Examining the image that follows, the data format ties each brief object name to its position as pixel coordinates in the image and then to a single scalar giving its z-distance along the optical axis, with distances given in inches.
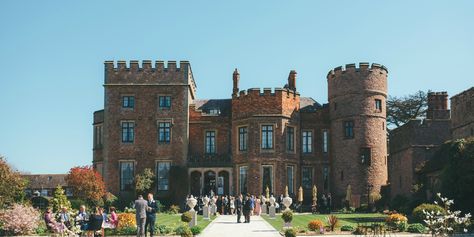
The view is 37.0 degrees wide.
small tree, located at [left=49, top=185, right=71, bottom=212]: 1285.8
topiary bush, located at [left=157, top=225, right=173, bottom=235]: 1015.5
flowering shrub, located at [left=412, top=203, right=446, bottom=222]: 1088.2
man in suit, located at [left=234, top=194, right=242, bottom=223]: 1277.1
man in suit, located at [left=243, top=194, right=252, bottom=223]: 1272.1
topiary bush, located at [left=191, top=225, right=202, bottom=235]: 999.6
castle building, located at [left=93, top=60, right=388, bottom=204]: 1795.0
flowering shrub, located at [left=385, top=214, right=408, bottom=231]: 1008.2
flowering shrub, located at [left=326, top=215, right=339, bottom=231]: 1043.9
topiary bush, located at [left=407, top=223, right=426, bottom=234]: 979.9
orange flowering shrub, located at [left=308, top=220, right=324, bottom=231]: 1015.0
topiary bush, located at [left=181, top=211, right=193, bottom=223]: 1090.1
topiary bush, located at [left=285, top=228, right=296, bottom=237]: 866.8
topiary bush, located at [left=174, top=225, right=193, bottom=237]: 869.6
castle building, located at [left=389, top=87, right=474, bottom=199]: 1424.7
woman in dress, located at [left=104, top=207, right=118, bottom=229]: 961.5
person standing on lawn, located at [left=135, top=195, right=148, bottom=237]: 893.8
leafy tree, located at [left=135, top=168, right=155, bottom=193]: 1799.2
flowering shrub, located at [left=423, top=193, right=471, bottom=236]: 615.0
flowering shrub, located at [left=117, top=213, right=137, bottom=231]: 1045.8
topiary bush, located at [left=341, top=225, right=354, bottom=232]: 1026.6
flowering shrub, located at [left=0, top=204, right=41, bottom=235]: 1027.3
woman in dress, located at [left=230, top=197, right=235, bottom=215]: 1630.2
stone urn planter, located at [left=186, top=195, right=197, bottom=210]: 1158.6
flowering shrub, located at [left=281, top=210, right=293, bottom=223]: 1043.3
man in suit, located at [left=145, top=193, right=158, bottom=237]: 935.0
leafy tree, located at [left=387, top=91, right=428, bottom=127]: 2699.3
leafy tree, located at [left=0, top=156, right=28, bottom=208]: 1256.2
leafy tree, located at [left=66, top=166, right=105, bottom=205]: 1679.4
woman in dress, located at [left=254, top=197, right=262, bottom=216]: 1627.7
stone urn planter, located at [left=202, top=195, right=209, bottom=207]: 1400.0
